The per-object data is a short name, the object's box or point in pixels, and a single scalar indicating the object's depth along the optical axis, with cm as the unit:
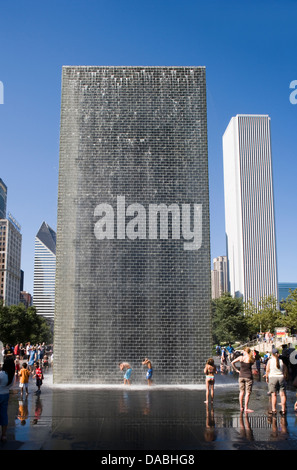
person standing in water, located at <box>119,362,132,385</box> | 2031
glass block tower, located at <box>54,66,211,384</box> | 2131
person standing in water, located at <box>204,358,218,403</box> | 1366
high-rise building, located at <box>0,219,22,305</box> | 15162
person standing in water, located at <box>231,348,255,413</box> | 1237
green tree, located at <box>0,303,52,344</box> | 6288
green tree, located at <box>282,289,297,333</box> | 5144
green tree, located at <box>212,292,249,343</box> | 7088
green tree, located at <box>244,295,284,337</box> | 7438
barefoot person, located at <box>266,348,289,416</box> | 1192
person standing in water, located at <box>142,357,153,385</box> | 2039
